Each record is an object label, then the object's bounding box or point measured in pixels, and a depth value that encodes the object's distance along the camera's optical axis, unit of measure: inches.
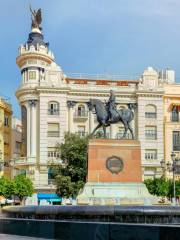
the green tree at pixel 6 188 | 2283.5
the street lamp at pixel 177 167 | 2596.0
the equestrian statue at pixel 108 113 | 1333.7
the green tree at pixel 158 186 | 2256.4
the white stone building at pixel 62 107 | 2662.4
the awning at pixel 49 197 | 2536.9
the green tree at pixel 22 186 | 2297.0
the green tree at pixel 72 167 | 2057.1
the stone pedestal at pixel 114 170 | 1246.6
